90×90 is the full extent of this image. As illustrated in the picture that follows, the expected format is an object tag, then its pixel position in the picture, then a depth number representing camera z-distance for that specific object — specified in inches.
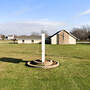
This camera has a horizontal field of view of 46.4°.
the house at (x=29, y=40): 1797.5
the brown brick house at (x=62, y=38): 1520.7
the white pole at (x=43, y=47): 359.8
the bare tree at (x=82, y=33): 2842.0
